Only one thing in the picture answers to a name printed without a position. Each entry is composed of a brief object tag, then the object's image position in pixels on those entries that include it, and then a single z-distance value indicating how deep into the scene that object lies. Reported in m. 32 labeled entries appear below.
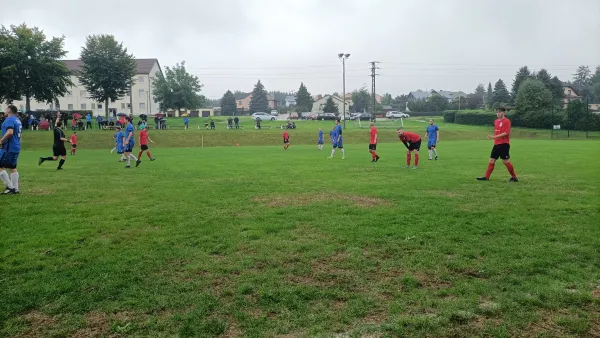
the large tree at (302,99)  110.75
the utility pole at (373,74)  68.50
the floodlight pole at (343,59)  58.01
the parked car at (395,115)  90.56
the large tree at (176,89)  70.54
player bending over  16.48
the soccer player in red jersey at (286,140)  31.95
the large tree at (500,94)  91.12
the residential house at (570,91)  110.77
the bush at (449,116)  77.09
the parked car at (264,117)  79.62
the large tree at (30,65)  49.12
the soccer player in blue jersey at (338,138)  23.30
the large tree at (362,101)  124.75
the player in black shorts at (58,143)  15.84
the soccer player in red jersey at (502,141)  12.33
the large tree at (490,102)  94.21
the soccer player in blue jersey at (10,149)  10.60
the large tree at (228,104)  124.09
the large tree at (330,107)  101.00
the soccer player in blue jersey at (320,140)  31.79
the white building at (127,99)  92.69
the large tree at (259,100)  125.19
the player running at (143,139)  19.66
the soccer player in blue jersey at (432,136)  21.28
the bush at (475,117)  68.19
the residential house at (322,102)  128.75
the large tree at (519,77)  85.31
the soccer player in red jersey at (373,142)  19.89
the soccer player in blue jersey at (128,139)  18.62
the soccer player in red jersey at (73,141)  26.14
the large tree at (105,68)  58.34
